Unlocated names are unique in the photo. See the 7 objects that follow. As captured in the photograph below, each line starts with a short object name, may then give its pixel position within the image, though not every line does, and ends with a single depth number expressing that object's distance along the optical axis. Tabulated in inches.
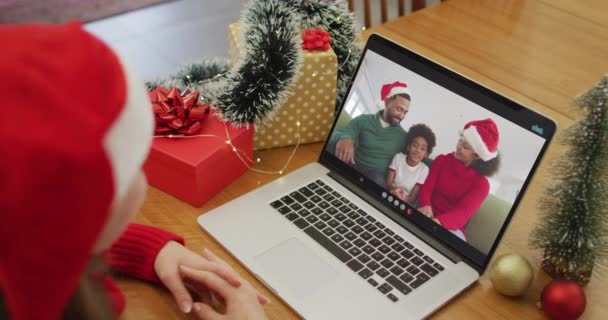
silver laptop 32.8
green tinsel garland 39.6
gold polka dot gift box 41.3
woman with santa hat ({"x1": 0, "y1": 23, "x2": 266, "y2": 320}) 19.0
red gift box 37.5
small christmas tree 31.0
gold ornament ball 32.4
